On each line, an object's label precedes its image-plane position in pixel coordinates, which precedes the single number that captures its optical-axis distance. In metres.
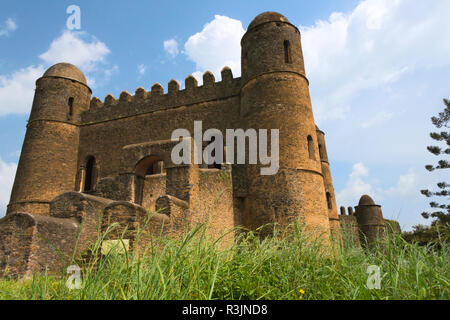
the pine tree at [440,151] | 20.14
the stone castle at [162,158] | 7.84
